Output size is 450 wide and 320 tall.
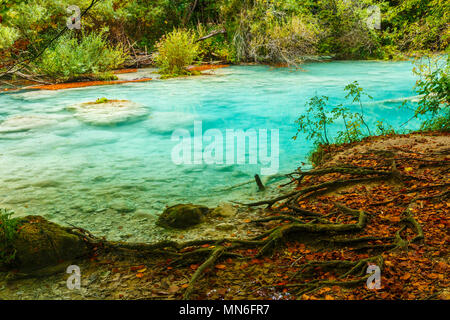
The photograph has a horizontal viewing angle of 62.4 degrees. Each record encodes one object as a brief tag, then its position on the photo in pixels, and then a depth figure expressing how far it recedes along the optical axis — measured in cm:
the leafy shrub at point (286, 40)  1752
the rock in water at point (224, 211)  447
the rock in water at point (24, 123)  954
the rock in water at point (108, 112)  1041
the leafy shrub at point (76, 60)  1538
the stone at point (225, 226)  408
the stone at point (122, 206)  487
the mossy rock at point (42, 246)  331
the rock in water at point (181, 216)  424
